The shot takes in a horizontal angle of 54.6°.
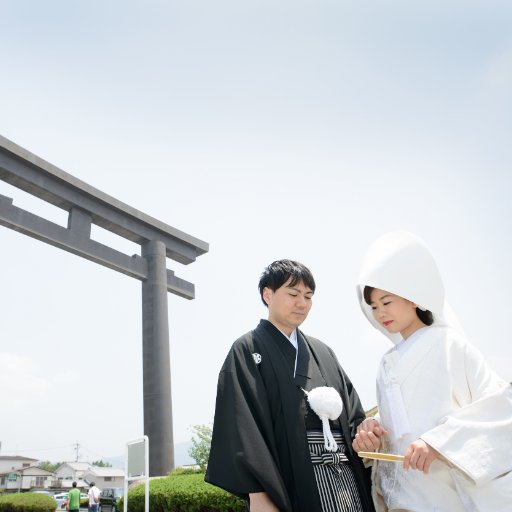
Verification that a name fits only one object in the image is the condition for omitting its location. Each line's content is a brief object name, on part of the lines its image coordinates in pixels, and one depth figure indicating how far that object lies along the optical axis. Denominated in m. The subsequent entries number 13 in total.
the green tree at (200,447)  10.67
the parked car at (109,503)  14.11
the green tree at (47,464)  67.24
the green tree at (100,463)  65.91
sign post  6.00
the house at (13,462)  48.00
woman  1.68
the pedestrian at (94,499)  13.71
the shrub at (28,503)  14.04
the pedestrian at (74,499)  12.48
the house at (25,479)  41.03
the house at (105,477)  45.25
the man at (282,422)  1.88
